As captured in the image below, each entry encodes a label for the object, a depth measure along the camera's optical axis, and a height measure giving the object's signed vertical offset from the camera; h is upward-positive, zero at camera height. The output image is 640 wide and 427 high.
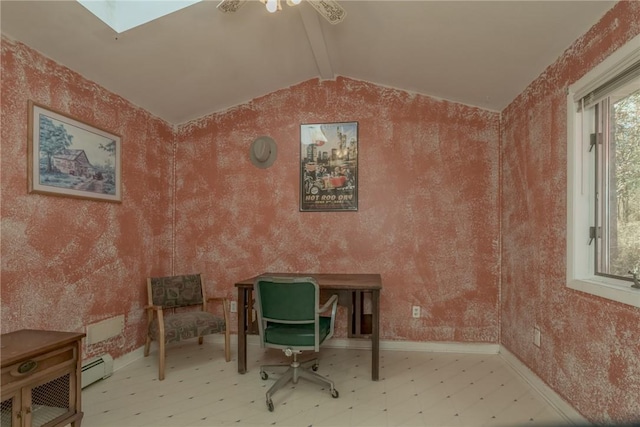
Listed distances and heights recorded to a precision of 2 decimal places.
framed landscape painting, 2.37 +0.43
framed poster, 3.72 +0.50
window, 1.90 +0.22
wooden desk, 2.92 -0.75
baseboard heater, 2.69 -1.23
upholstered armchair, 2.96 -0.94
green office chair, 2.50 -0.74
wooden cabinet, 1.70 -0.86
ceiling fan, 1.98 +1.20
